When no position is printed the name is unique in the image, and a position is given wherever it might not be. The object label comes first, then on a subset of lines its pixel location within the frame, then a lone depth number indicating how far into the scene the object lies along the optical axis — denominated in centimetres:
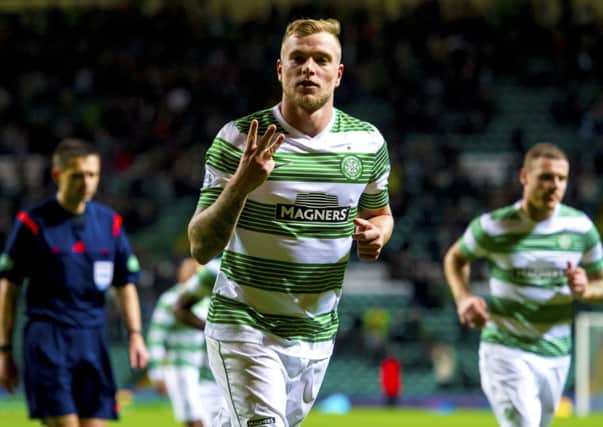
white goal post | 3228
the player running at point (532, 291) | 1395
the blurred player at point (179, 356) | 1947
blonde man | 937
